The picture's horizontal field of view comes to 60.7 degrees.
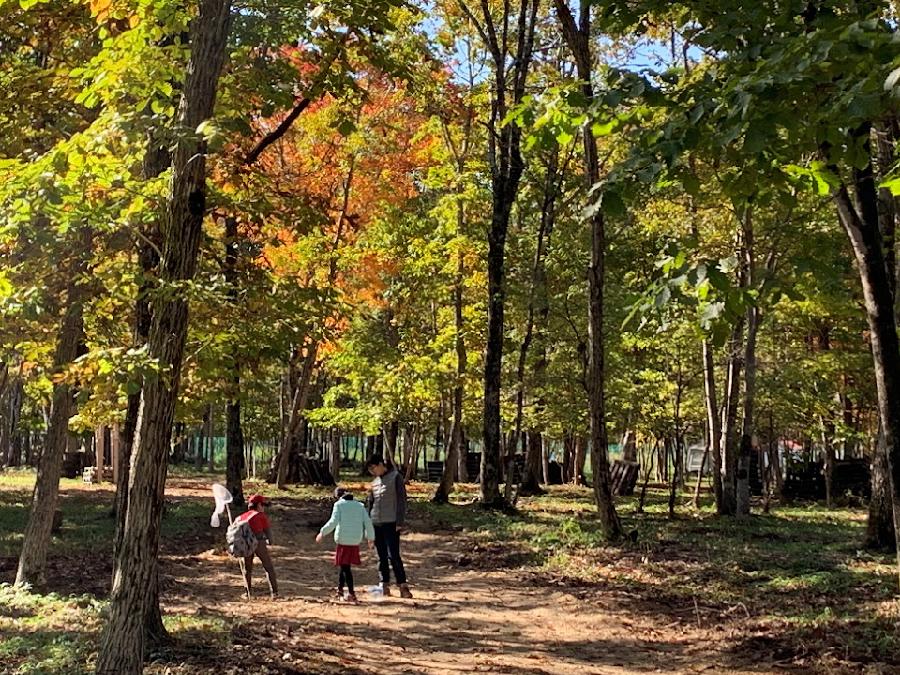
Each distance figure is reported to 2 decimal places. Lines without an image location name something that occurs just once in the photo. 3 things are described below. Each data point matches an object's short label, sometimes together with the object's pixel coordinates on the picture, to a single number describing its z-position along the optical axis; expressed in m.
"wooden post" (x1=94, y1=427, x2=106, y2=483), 28.60
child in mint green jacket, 9.70
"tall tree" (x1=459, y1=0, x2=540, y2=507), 18.50
